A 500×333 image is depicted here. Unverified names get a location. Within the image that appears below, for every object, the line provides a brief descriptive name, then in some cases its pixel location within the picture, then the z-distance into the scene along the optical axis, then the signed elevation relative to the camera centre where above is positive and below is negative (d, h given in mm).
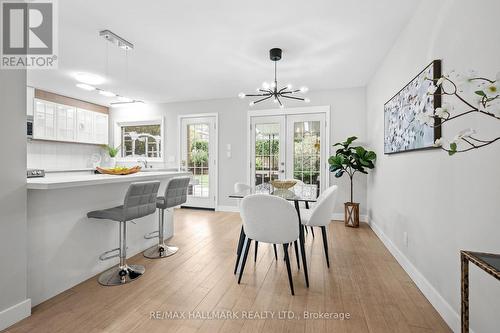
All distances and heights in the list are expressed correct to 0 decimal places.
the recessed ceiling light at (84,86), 3610 +1130
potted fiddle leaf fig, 3998 +9
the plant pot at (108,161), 6420 +63
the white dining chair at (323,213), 2431 -481
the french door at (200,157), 5676 +160
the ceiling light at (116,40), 2686 +1393
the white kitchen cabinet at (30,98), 4562 +1208
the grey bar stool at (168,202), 2883 -460
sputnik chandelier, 3111 +1389
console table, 914 -380
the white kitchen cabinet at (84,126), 5578 +869
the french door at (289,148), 4910 +325
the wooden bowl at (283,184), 2825 -225
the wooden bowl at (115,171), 2684 -82
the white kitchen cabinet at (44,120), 4734 +839
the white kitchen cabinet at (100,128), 6066 +885
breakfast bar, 1899 -604
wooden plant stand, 4234 -858
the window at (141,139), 6145 +611
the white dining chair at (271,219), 1981 -452
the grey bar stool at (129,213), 2195 -452
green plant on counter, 6102 +334
